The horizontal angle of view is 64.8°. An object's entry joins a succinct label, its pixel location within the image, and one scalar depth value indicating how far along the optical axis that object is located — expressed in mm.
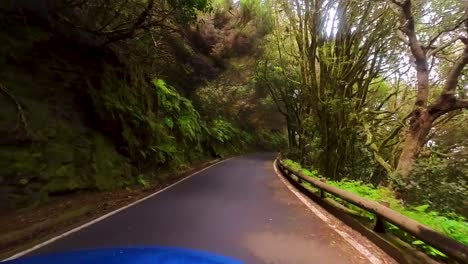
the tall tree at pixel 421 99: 8930
